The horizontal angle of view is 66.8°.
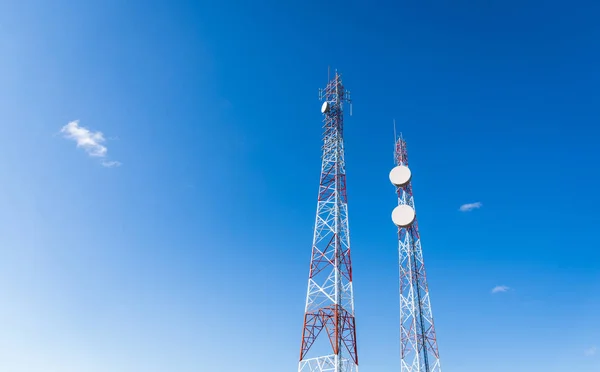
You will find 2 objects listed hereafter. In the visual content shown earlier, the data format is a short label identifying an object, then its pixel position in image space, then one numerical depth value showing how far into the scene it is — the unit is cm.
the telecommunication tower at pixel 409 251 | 4744
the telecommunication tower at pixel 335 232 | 3796
